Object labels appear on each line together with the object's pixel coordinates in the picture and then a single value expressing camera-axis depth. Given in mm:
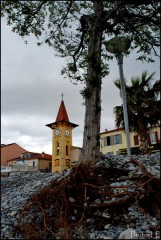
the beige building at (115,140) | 33762
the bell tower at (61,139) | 37928
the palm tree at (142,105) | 15789
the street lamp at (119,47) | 6359
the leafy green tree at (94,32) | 5559
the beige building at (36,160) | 43875
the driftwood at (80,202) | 2922
